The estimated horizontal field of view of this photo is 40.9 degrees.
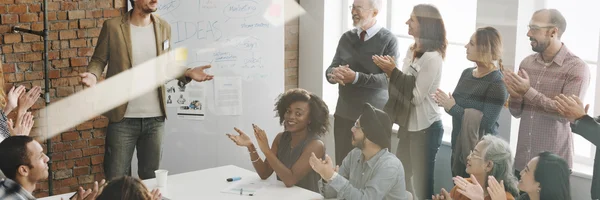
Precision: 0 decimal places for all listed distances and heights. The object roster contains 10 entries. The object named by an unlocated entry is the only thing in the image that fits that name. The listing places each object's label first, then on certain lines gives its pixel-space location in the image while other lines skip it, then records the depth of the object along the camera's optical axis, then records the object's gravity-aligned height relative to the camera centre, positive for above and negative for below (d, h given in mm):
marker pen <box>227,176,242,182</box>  4469 -700
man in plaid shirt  3916 -140
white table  4160 -721
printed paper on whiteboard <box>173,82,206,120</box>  5723 -354
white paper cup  4328 -677
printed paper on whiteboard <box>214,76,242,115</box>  5855 -306
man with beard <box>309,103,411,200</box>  4305 -638
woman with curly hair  4555 -537
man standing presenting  5289 -199
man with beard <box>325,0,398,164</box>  5215 -96
